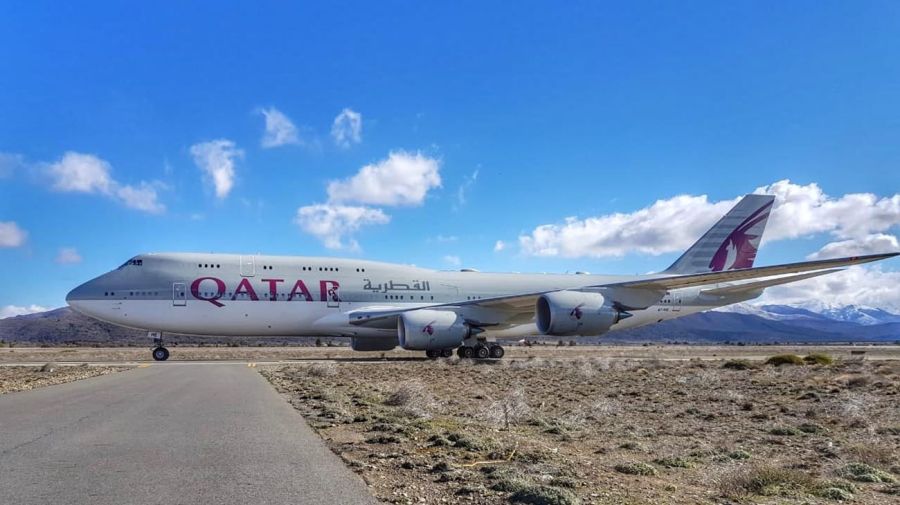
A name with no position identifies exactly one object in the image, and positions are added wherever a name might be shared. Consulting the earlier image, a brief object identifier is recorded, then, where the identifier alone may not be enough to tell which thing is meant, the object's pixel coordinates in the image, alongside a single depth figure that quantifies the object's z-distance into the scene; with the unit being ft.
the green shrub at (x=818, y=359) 100.31
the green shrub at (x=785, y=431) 33.53
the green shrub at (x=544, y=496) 17.68
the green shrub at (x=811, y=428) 34.35
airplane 93.91
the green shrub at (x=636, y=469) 22.60
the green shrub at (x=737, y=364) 86.83
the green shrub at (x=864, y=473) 22.16
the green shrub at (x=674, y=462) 24.35
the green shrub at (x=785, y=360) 98.25
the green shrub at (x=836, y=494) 19.40
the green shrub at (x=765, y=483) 19.92
